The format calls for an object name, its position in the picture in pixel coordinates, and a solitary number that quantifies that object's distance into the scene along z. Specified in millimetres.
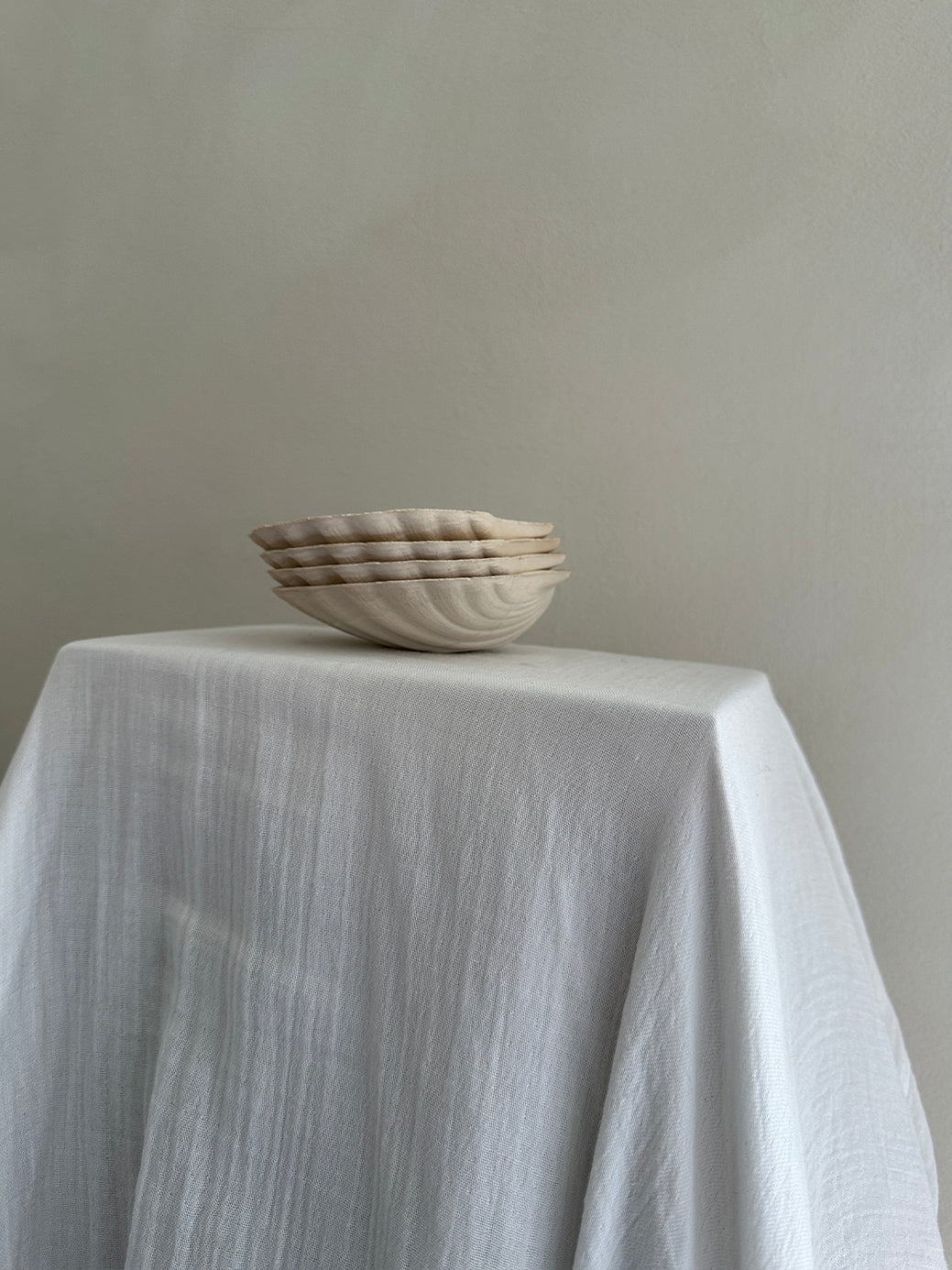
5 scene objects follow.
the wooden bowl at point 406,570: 671
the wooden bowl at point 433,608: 670
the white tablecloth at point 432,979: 466
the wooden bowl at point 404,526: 674
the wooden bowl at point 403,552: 673
